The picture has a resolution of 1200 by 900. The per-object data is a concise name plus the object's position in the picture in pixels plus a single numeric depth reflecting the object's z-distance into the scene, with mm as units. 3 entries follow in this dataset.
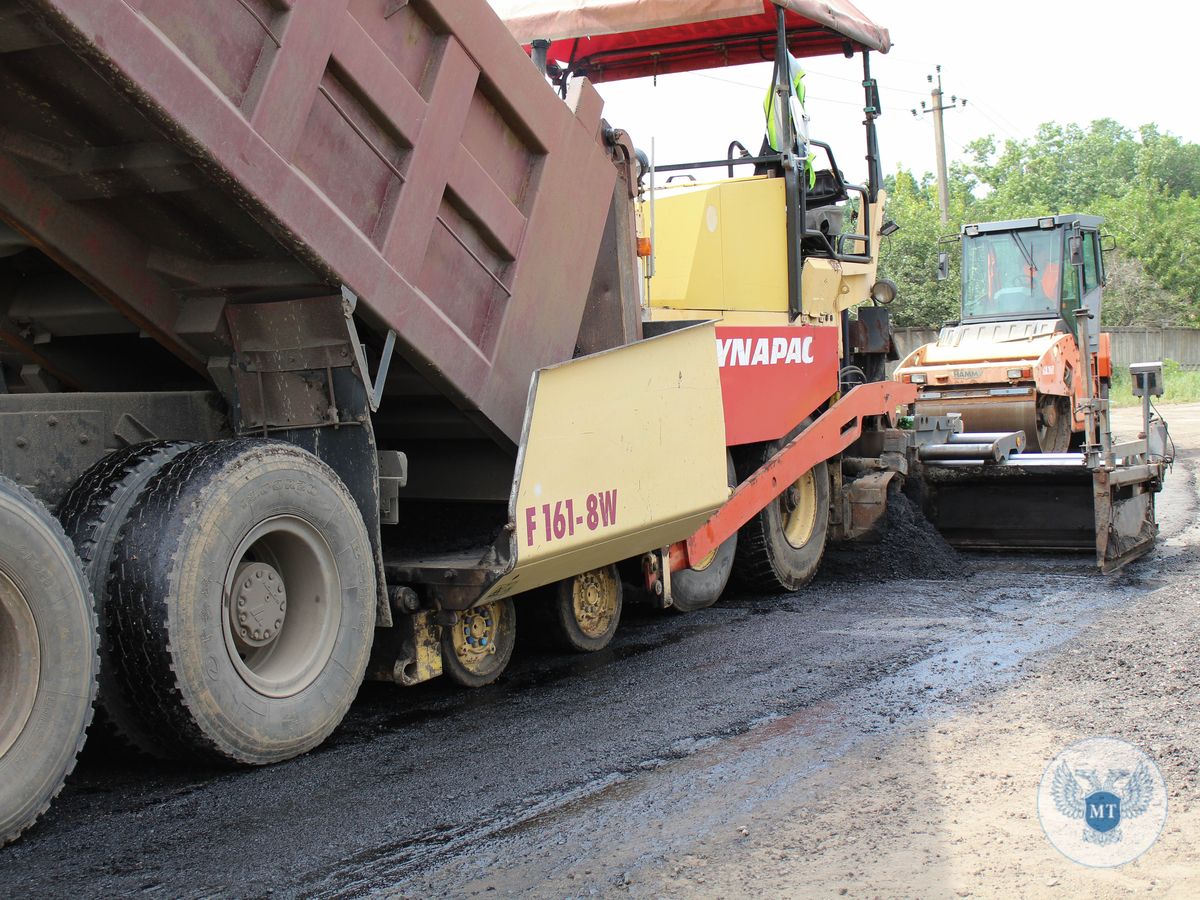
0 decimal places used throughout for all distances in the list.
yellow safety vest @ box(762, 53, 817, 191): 7172
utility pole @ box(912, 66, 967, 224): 33219
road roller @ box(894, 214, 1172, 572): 8320
